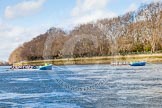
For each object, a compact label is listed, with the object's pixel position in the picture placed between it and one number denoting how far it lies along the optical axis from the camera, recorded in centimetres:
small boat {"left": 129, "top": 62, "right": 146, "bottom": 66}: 9633
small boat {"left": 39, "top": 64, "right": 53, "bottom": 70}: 10087
